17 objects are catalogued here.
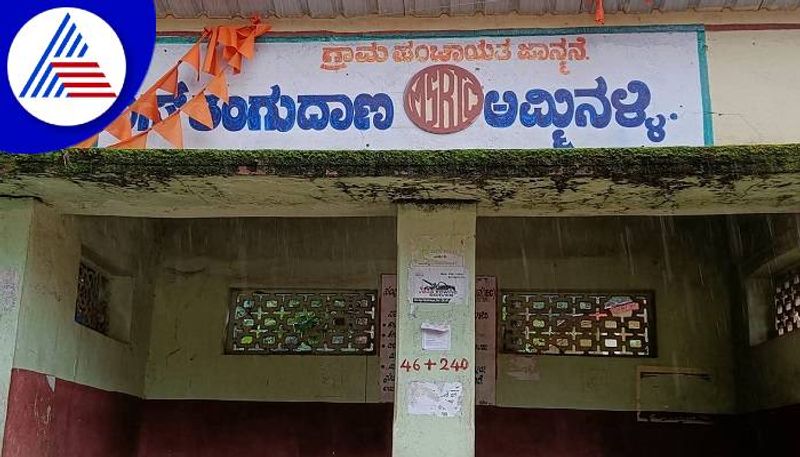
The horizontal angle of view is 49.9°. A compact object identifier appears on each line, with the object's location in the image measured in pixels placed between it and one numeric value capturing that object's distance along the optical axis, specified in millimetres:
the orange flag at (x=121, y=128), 5484
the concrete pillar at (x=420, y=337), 5402
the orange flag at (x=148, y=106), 5496
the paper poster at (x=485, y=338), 7887
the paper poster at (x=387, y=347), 7983
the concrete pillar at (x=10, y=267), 5590
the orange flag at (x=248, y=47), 5523
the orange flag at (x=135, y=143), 5465
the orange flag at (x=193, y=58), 5574
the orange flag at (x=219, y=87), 5477
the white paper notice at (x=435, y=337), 5547
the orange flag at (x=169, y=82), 5531
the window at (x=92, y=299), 6957
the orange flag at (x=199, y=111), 5430
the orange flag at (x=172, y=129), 5430
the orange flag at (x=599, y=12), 5332
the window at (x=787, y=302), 7043
